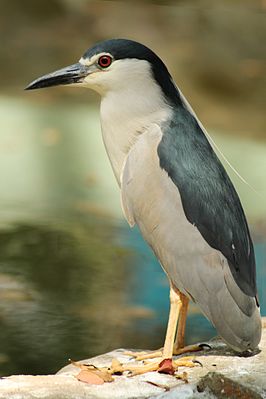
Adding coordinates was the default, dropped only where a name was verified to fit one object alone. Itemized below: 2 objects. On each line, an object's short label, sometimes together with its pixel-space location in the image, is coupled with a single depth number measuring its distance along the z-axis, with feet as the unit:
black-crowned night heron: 19.42
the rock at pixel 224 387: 17.79
